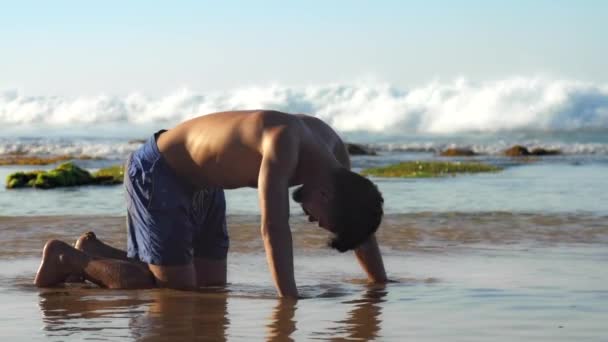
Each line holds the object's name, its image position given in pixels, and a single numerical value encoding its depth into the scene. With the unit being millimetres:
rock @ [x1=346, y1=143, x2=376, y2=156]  31734
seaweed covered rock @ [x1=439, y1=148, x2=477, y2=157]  30841
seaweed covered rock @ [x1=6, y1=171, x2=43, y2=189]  16250
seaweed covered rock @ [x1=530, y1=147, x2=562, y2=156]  30245
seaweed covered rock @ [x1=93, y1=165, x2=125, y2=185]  17062
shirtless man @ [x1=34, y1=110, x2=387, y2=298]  5105
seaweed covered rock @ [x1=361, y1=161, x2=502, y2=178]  18906
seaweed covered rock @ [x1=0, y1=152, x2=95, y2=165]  28047
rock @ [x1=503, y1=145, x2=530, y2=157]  29781
